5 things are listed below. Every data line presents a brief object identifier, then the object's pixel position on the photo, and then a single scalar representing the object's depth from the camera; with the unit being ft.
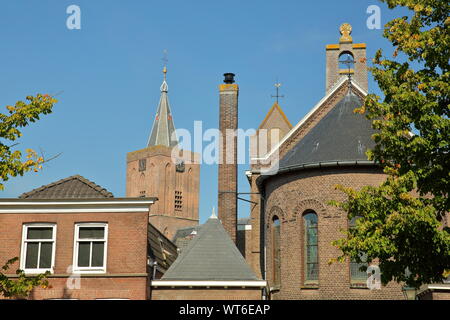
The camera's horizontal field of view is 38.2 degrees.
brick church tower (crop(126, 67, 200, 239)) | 391.04
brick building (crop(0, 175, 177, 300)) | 79.82
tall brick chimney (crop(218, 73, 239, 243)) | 104.58
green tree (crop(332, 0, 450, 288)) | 50.06
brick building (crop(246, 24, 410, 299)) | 87.62
